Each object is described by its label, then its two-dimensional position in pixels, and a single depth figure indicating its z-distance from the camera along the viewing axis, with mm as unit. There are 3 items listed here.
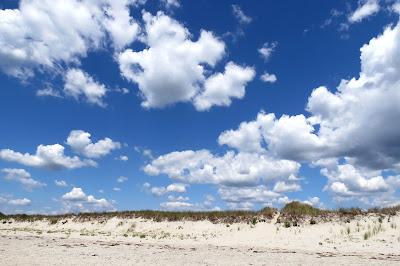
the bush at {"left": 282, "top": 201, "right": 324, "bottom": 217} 33903
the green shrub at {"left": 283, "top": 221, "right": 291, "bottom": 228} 32469
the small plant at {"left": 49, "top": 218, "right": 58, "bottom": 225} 44344
